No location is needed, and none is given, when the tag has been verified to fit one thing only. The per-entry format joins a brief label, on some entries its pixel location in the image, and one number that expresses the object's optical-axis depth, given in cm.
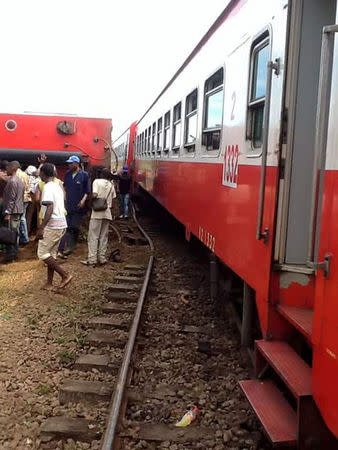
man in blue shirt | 915
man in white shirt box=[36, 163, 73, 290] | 679
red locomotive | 1125
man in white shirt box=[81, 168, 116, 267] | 878
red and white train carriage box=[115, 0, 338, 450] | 254
